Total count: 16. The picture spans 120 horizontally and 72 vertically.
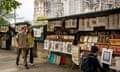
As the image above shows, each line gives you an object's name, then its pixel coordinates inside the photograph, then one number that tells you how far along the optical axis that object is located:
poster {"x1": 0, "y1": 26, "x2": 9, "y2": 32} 9.93
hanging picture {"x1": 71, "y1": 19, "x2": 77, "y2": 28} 5.63
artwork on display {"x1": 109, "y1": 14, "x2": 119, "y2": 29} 4.41
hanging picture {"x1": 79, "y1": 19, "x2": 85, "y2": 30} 5.36
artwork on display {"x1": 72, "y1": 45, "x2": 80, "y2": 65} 5.37
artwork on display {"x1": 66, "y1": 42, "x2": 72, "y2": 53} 5.77
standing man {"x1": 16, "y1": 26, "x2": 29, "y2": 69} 5.88
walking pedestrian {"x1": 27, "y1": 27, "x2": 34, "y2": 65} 6.05
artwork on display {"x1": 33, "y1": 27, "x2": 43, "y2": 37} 7.28
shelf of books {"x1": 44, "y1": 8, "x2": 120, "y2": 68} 4.48
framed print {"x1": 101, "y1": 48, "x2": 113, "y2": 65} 4.33
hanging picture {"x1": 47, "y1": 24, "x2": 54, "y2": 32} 6.57
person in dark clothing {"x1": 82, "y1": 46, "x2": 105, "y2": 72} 3.41
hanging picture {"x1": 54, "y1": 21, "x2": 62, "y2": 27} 6.20
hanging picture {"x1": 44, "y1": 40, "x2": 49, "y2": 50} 6.70
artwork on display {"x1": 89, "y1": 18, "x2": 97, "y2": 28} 4.96
